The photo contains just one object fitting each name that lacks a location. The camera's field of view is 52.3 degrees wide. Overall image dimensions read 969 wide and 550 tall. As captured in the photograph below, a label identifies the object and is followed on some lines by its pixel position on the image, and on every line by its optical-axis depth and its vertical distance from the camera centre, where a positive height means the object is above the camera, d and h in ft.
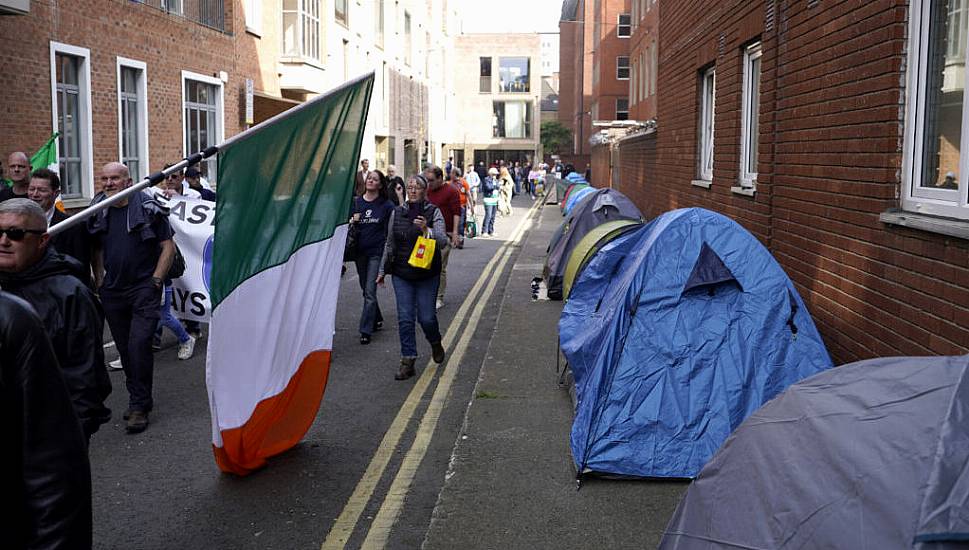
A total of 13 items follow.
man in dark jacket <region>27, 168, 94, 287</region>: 24.39 -1.31
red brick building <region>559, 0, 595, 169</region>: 229.86 +25.76
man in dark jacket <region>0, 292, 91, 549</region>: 8.65 -2.40
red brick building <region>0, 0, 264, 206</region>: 50.34 +5.62
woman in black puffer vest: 29.43 -2.62
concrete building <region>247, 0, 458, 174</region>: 91.76 +14.26
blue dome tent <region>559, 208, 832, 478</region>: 19.67 -3.57
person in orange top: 71.46 -1.71
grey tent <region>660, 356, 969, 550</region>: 8.08 -2.64
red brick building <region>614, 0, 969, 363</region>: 16.85 +0.36
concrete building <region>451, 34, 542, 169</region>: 245.45 +20.74
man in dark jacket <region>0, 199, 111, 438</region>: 12.17 -1.60
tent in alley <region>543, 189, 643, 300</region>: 45.29 -1.97
